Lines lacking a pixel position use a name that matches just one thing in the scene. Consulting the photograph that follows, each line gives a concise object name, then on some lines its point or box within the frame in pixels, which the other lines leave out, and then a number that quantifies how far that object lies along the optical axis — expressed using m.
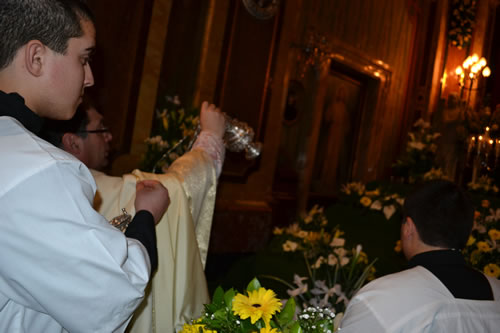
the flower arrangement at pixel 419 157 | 5.29
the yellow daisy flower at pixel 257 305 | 0.84
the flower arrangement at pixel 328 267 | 2.06
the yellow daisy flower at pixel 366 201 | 3.91
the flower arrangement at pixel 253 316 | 0.85
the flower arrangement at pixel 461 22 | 10.81
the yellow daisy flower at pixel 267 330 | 0.81
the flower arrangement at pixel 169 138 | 3.76
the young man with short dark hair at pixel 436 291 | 1.32
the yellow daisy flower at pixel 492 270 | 2.51
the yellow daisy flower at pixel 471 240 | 2.68
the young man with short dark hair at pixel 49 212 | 0.83
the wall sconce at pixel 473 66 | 6.22
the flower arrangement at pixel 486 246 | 2.66
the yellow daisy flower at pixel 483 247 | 2.66
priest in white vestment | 1.57
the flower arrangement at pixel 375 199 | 3.78
